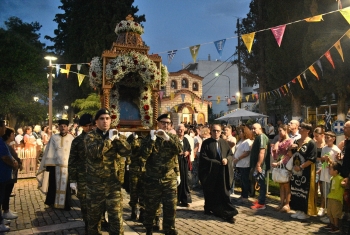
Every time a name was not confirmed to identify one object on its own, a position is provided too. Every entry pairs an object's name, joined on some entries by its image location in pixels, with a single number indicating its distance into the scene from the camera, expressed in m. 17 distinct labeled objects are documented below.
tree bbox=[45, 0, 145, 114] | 25.03
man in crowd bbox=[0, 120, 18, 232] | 5.46
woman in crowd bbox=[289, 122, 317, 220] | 5.95
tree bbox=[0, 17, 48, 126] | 25.81
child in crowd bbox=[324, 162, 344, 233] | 5.28
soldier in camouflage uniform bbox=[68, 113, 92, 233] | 5.28
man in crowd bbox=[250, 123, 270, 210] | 6.90
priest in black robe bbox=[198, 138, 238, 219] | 6.24
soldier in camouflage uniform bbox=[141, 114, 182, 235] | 4.82
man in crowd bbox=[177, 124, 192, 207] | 7.17
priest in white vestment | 7.14
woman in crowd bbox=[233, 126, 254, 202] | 7.62
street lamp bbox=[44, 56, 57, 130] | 16.17
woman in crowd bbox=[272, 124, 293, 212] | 6.51
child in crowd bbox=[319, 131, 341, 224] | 5.77
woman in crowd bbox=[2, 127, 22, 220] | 6.24
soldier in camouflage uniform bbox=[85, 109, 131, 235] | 4.07
